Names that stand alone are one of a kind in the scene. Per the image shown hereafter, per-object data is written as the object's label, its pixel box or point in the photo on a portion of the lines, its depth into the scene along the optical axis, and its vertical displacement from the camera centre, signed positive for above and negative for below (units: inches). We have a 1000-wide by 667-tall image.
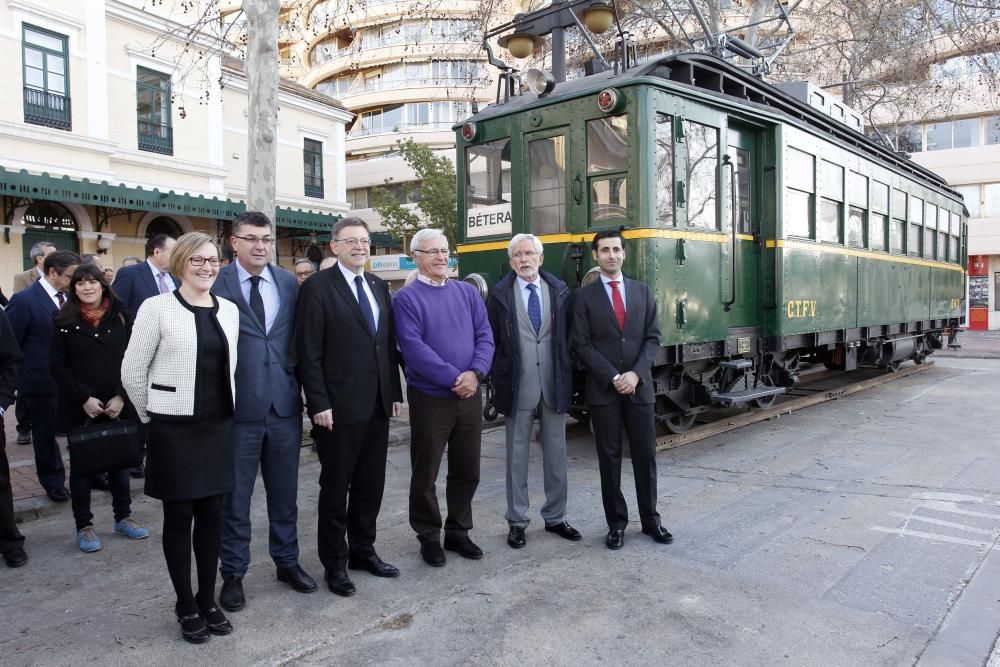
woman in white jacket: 131.9 -16.8
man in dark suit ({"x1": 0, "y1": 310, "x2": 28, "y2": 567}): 173.8 -36.7
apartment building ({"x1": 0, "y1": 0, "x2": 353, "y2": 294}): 571.8 +157.4
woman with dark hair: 182.7 -11.7
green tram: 264.5 +40.3
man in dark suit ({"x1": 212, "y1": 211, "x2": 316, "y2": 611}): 148.5 -18.8
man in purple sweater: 164.7 -15.6
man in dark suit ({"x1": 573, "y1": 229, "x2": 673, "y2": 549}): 181.2 -15.5
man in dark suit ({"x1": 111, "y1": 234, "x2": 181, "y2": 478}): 231.1 +12.4
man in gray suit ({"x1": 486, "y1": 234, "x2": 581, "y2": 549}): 183.6 -15.3
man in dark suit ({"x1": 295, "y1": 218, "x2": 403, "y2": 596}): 152.0 -15.2
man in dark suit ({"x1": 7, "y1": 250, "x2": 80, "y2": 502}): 221.9 -14.6
